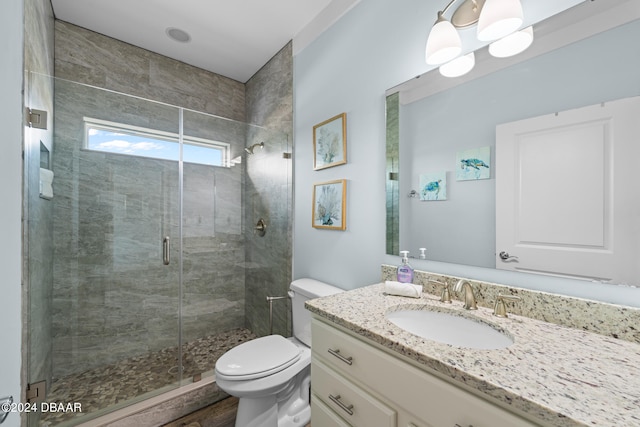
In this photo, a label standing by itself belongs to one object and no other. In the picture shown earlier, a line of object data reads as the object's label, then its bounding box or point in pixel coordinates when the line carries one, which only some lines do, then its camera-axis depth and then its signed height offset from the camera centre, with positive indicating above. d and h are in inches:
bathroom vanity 20.2 -14.3
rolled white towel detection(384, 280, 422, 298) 44.4 -13.0
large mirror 31.6 +16.2
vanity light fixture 37.1 +27.6
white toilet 51.5 -33.3
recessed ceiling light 80.7 +56.2
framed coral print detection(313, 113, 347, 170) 65.8 +18.9
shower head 91.6 +23.0
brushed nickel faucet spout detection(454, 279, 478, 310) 39.1 -12.2
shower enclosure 66.2 -9.7
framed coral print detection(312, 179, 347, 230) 65.6 +2.3
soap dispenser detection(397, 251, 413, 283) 48.1 -10.7
